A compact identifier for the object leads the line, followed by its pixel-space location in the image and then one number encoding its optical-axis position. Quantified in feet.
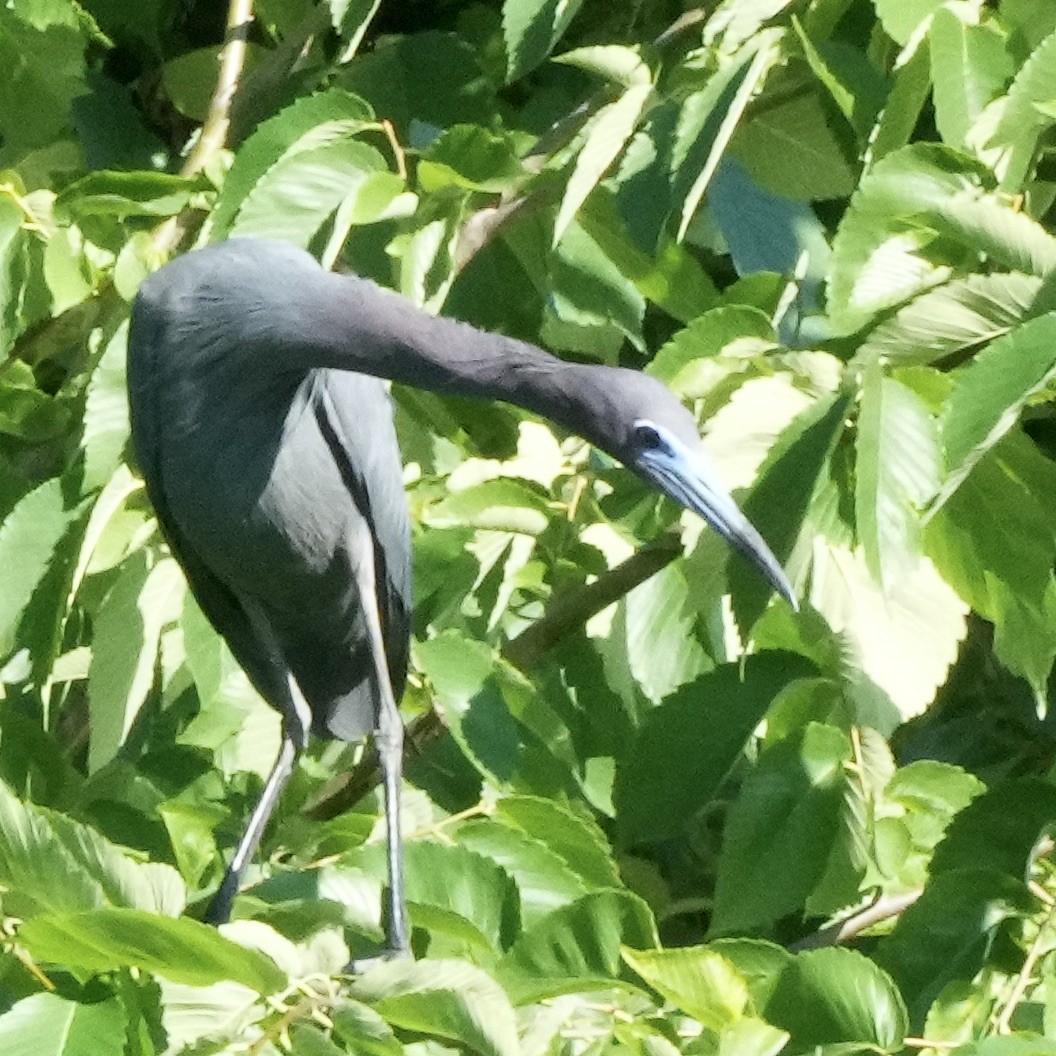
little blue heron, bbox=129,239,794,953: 26.87
